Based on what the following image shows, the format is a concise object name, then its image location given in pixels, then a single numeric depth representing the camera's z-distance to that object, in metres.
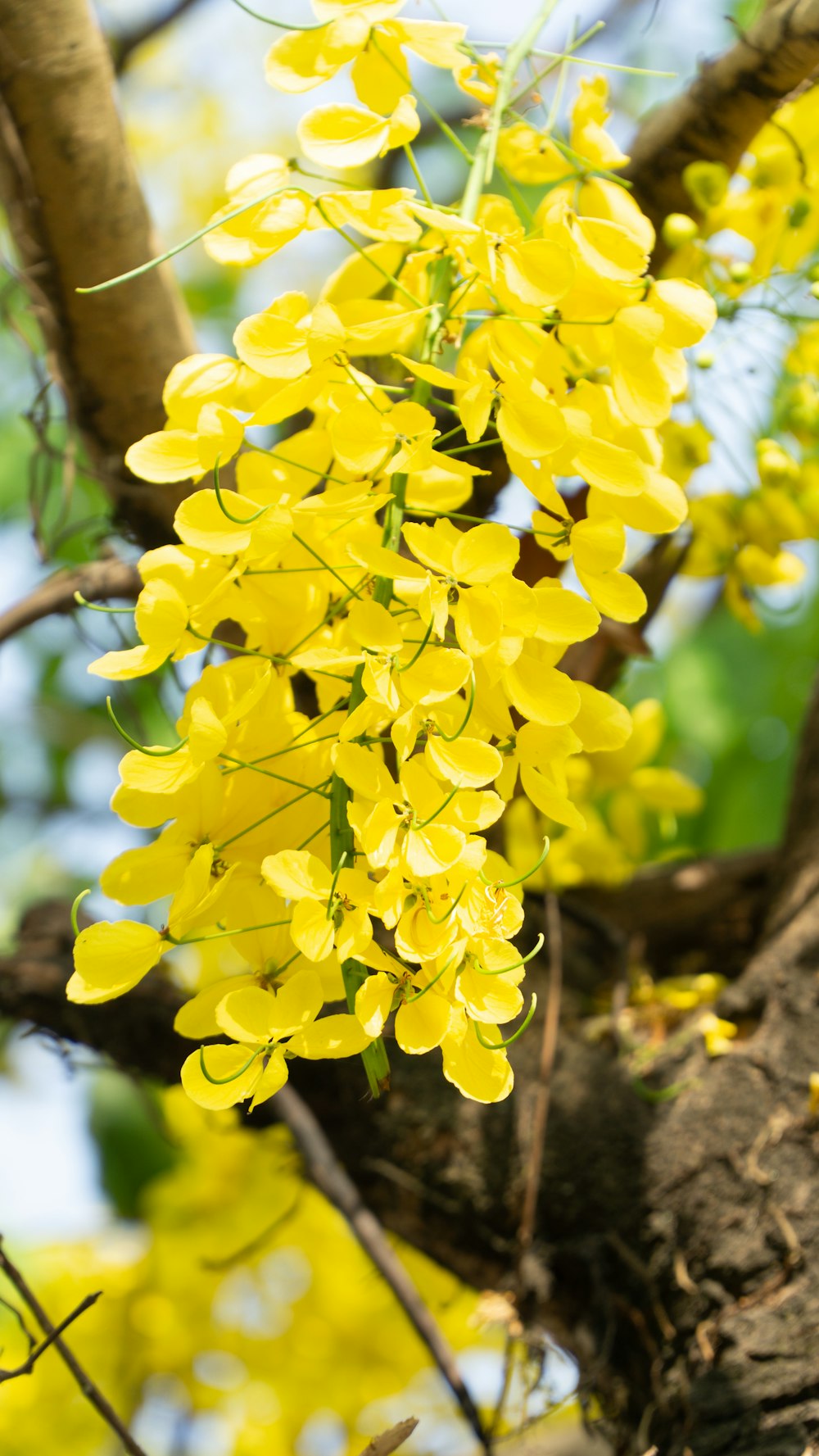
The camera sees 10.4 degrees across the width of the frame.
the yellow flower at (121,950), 1.22
